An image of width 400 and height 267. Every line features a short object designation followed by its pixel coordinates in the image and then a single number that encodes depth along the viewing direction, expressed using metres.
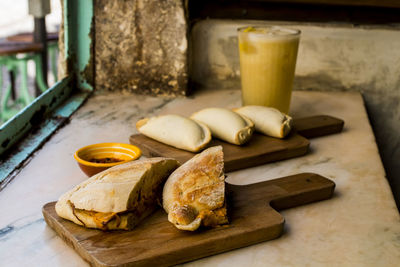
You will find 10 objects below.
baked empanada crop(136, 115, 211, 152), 1.21
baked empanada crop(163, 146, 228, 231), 0.83
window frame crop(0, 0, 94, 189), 1.23
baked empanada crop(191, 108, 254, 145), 1.24
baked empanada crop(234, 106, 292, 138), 1.30
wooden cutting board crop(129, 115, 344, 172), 1.19
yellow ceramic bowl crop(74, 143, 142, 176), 1.06
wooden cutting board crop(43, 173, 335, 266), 0.77
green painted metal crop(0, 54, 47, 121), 3.92
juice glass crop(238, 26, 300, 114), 1.41
